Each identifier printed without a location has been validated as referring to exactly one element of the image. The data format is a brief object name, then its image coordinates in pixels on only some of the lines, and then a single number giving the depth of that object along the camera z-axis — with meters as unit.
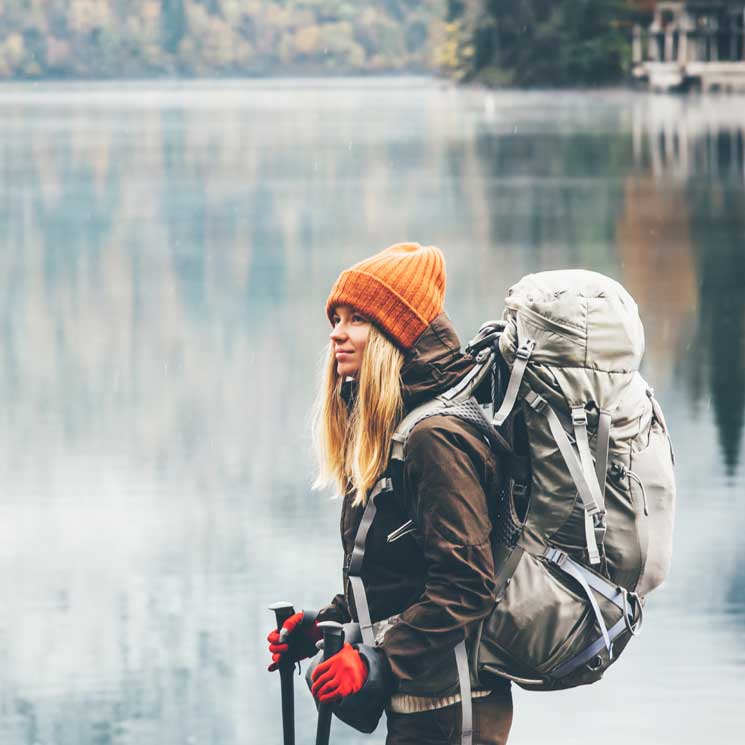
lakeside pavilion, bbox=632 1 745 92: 138.06
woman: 5.00
